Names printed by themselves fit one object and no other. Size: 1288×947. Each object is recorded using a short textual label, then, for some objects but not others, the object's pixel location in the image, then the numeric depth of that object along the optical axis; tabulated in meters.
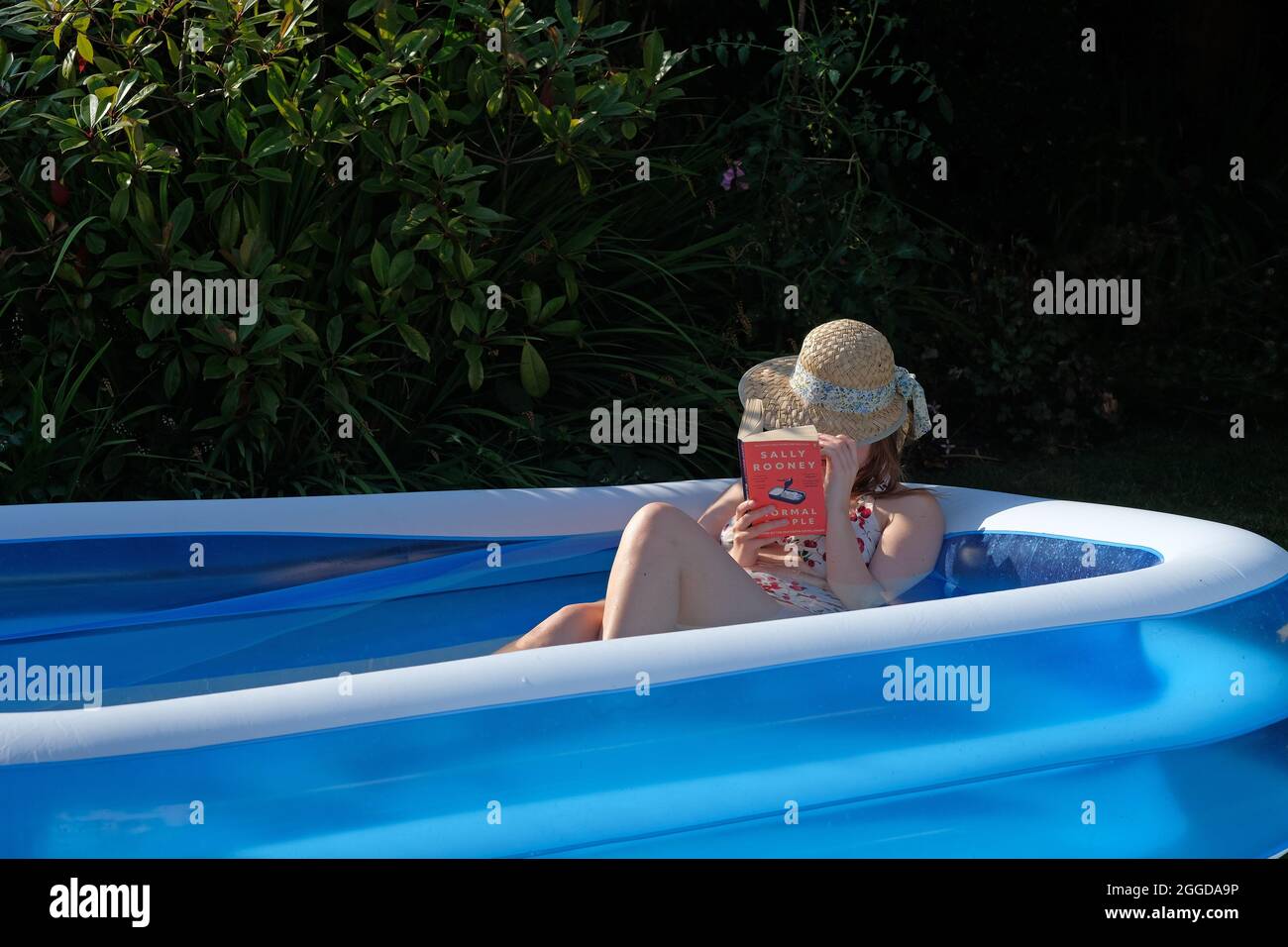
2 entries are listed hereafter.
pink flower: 5.29
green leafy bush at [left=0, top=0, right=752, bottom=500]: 4.31
